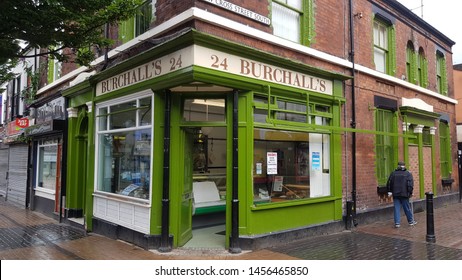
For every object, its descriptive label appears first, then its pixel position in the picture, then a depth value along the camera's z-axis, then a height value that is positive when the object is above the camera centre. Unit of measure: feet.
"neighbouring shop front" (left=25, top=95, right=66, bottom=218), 35.68 +0.56
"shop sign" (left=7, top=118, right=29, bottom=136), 44.60 +4.03
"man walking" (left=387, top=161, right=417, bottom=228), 30.30 -2.28
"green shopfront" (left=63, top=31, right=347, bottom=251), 22.38 +1.14
